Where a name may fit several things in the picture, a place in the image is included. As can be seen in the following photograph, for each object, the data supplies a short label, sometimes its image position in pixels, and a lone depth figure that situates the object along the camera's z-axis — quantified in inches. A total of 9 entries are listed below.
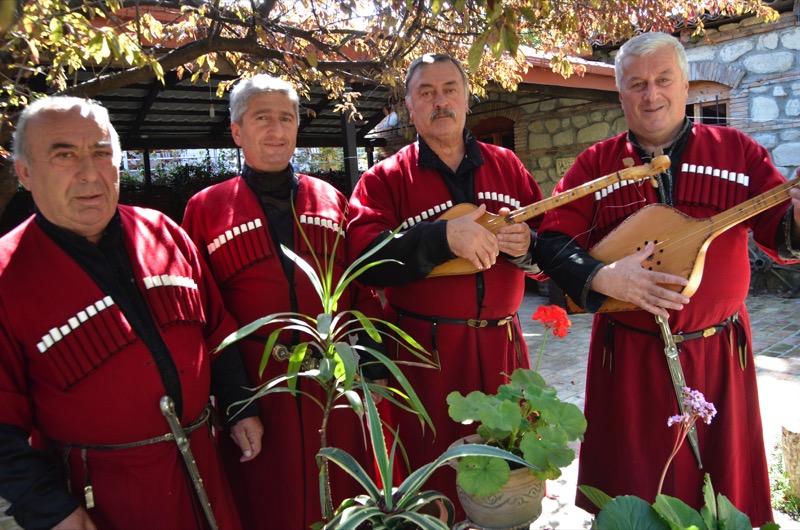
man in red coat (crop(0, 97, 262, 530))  66.0
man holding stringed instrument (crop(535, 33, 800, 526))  85.0
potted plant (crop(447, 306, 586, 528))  54.4
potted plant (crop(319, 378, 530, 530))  50.2
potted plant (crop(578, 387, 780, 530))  54.7
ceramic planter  55.8
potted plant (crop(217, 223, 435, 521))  56.4
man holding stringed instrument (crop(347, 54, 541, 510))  95.2
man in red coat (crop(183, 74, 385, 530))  90.7
